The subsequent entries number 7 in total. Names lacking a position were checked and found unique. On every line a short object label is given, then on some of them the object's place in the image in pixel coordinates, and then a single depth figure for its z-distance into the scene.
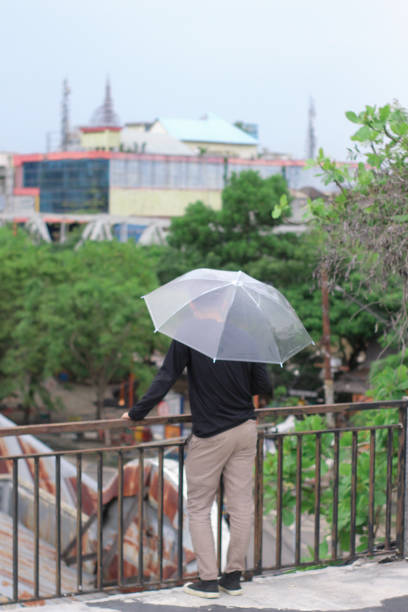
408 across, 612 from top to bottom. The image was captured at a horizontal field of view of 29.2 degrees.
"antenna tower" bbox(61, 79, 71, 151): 122.34
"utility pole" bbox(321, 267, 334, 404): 24.20
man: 4.18
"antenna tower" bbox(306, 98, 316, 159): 137.62
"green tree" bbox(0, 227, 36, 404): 33.41
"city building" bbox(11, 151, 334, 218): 87.31
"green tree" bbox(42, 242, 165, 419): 31.09
